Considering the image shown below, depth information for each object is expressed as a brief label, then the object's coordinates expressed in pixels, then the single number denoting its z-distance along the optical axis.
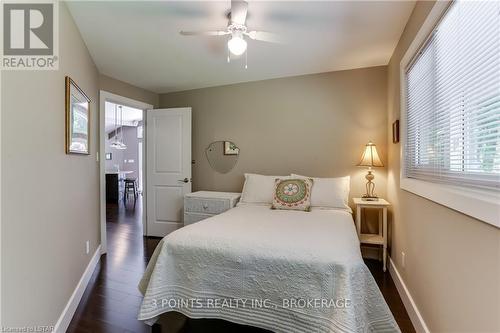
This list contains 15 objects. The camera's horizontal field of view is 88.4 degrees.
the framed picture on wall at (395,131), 2.51
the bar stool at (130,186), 7.78
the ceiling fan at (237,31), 1.80
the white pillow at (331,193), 2.90
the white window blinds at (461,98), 1.05
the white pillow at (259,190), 3.13
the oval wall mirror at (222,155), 3.84
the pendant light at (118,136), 7.72
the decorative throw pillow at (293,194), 2.80
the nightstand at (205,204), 3.32
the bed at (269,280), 1.43
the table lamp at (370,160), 2.95
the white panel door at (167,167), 3.93
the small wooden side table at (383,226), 2.72
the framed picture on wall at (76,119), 1.98
